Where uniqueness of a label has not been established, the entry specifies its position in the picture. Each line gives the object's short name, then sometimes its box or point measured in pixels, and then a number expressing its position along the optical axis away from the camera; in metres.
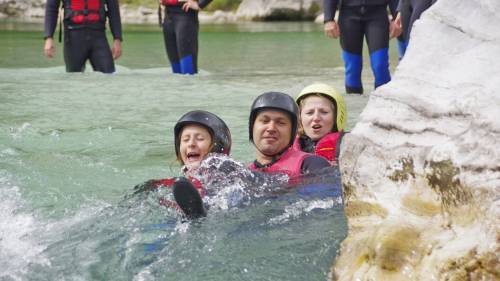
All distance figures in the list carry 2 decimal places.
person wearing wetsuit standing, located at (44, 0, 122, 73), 20.05
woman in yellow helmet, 11.55
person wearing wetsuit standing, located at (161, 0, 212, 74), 21.14
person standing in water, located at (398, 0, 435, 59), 16.53
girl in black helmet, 9.79
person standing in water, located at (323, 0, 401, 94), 17.27
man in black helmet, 9.93
